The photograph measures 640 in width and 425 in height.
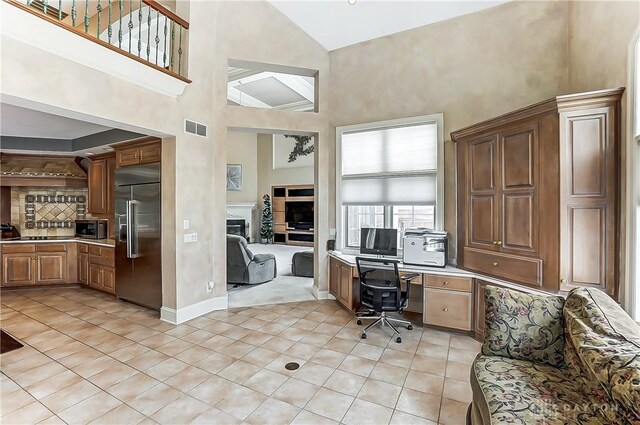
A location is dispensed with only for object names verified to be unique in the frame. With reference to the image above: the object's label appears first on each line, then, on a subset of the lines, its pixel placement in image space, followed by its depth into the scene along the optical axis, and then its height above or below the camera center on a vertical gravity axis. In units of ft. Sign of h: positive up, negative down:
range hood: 17.72 +2.51
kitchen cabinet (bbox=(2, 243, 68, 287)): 16.76 -3.07
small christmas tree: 39.17 -1.82
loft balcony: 7.57 +5.10
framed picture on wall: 39.83 +4.54
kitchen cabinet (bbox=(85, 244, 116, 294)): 16.08 -3.22
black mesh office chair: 10.98 -2.93
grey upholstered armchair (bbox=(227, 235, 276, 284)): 18.13 -3.35
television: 37.11 -0.49
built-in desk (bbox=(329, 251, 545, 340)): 11.07 -3.39
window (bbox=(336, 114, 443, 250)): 13.91 +1.70
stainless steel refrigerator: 13.26 -1.13
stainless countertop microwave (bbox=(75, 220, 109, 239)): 17.84 -1.09
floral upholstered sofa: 4.39 -2.84
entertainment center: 37.32 -0.49
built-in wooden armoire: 8.11 +0.52
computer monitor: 13.46 -1.47
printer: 12.34 -1.62
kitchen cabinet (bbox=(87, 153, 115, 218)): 17.67 +1.57
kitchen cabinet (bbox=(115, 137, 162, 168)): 13.23 +2.79
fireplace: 37.96 -2.12
